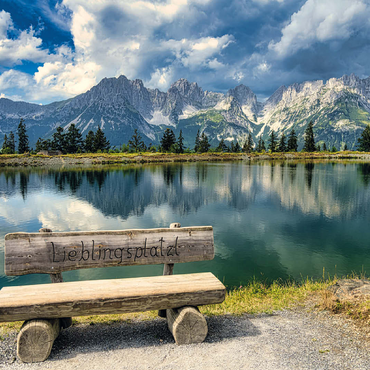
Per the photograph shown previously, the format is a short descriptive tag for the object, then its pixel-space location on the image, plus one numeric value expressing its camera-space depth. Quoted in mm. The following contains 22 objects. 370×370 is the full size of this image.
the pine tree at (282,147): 158325
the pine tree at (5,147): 134400
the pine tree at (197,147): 166062
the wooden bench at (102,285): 4938
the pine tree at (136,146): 146275
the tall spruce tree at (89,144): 138375
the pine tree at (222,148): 171912
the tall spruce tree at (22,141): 137375
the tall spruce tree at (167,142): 149000
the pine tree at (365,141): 147125
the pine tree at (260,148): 176988
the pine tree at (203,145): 164250
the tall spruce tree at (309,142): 157500
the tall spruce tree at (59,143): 136500
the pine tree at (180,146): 148175
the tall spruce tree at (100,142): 138375
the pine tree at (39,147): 141075
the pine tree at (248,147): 175825
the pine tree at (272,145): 162875
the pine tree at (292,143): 157875
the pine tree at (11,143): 152525
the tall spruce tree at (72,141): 136375
